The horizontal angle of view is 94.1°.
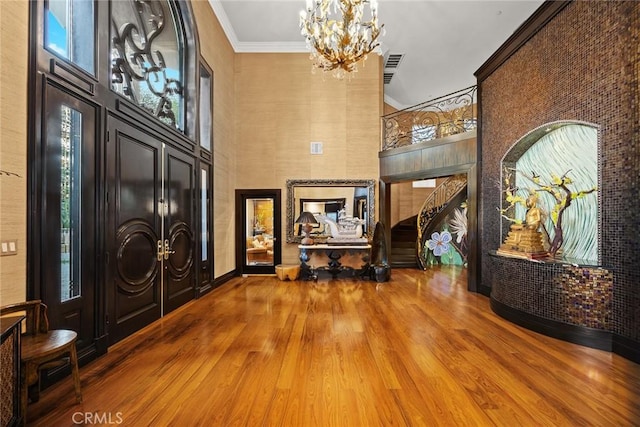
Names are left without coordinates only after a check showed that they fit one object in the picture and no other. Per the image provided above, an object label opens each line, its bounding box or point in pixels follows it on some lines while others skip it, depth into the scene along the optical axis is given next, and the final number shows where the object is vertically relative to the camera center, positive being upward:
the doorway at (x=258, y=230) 7.34 -0.40
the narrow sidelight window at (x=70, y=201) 2.59 +0.12
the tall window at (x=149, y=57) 3.48 +2.13
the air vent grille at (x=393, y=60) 7.98 +4.25
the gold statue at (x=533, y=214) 3.95 -0.01
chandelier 3.97 +2.52
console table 6.80 -1.06
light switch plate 2.04 -0.23
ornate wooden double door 3.21 -0.19
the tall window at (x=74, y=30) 2.65 +1.74
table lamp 6.79 -0.16
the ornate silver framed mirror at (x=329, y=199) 7.42 +0.37
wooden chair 1.82 -0.86
